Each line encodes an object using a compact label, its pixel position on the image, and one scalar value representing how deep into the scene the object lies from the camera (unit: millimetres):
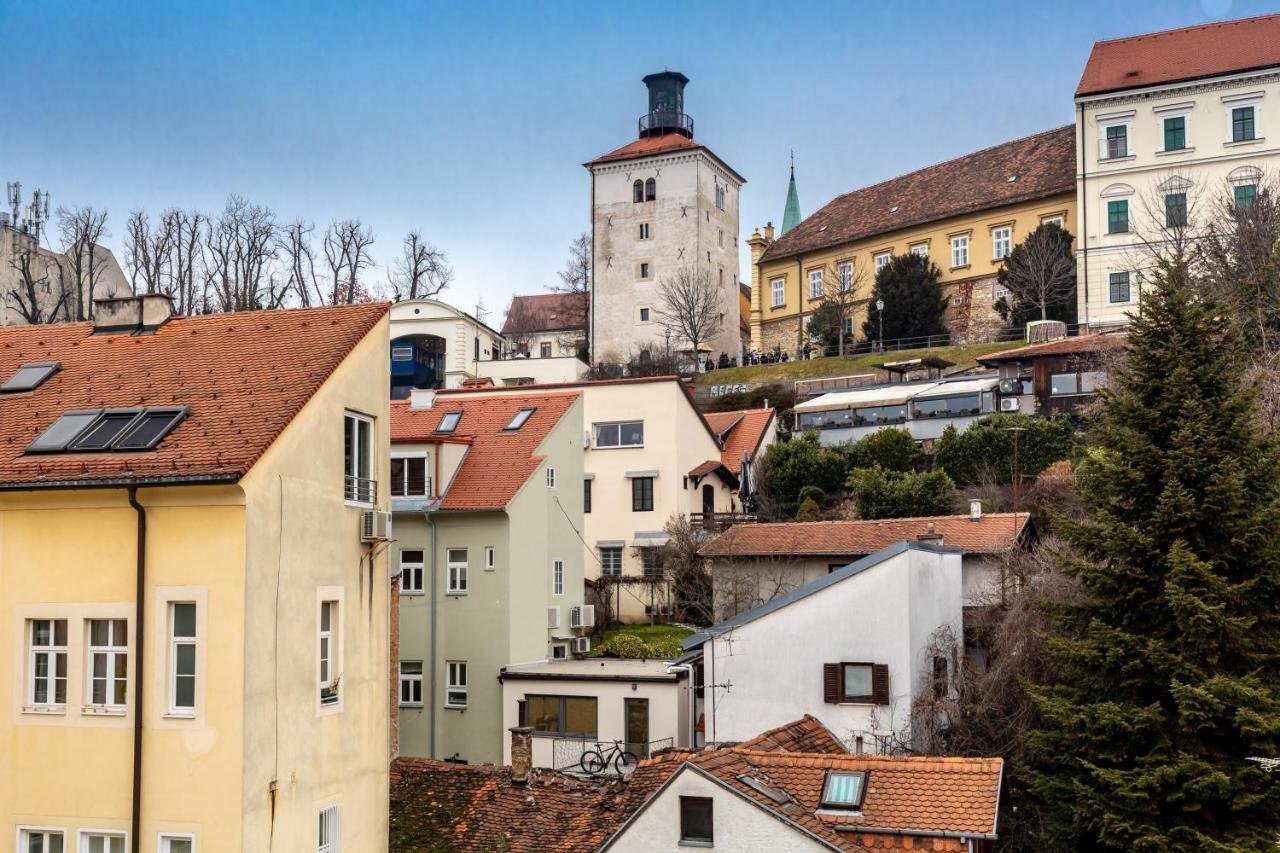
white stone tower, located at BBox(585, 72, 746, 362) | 83250
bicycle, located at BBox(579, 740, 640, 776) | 28688
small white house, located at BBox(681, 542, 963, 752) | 25406
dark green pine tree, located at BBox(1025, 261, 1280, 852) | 19188
